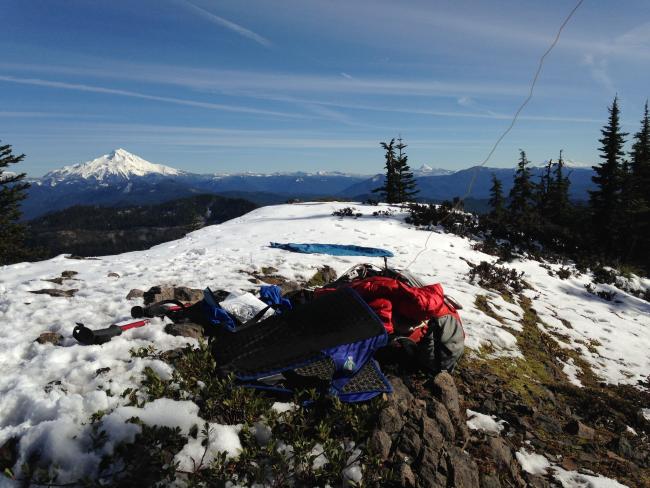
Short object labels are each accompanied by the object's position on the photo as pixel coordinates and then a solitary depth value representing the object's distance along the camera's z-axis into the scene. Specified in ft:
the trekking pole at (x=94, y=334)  16.01
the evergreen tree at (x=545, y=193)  150.30
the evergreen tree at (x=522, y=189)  148.25
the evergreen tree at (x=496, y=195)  155.98
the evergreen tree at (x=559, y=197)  145.89
